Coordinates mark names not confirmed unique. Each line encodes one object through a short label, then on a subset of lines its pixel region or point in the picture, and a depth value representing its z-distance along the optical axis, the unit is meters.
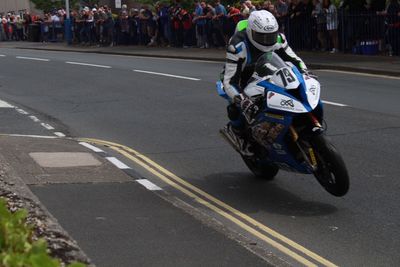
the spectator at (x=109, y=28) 34.81
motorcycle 6.61
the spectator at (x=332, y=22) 21.81
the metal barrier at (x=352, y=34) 20.64
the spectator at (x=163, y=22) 30.15
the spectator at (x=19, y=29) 47.94
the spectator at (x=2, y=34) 50.42
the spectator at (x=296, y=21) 23.26
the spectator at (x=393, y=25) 20.22
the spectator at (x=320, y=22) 22.08
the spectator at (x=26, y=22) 45.81
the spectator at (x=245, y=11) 23.76
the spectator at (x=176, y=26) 29.23
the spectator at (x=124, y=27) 33.56
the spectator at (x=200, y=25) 27.84
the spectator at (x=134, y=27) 32.91
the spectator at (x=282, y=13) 23.88
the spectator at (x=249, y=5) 24.22
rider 7.25
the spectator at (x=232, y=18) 25.75
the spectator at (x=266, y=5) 24.14
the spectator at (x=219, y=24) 26.58
